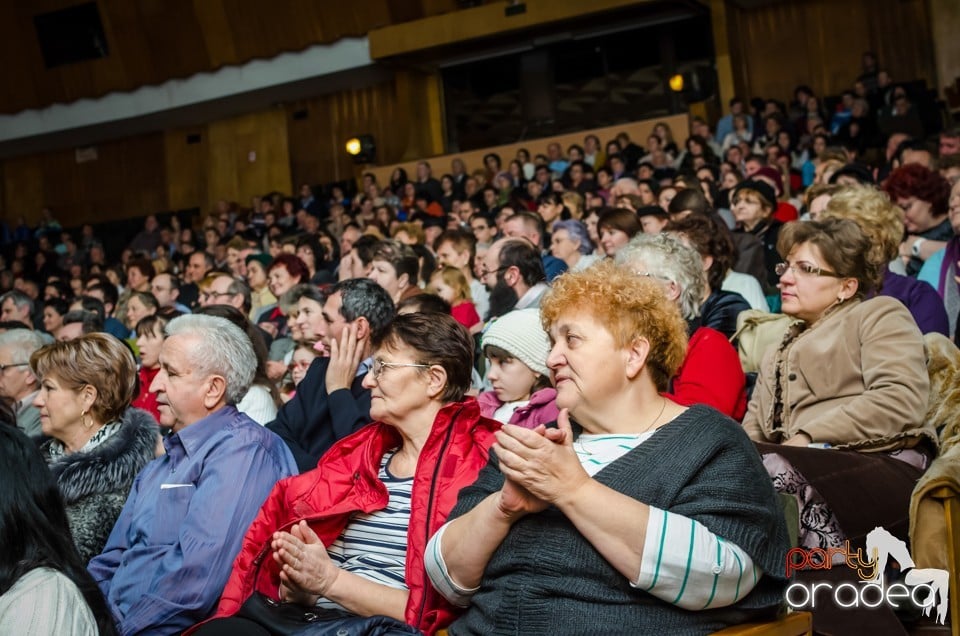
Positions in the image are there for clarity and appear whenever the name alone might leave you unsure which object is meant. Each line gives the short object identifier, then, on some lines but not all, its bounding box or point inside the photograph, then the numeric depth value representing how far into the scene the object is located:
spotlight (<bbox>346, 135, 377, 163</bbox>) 13.09
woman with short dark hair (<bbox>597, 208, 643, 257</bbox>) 4.43
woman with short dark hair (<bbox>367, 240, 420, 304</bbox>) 4.43
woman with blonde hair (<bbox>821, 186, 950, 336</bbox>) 3.27
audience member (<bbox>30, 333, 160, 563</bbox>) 2.75
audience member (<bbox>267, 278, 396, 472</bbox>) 3.04
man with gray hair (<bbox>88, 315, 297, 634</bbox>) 2.38
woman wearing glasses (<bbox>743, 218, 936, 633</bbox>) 2.32
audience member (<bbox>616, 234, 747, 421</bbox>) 2.75
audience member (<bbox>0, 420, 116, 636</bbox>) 1.59
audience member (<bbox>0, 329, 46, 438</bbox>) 4.07
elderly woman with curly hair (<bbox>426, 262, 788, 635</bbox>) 1.66
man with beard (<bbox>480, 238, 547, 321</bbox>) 4.12
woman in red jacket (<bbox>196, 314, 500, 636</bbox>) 2.14
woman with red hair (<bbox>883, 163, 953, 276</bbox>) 4.22
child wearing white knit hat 2.89
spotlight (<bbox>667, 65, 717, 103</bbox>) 11.23
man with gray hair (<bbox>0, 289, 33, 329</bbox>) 6.53
